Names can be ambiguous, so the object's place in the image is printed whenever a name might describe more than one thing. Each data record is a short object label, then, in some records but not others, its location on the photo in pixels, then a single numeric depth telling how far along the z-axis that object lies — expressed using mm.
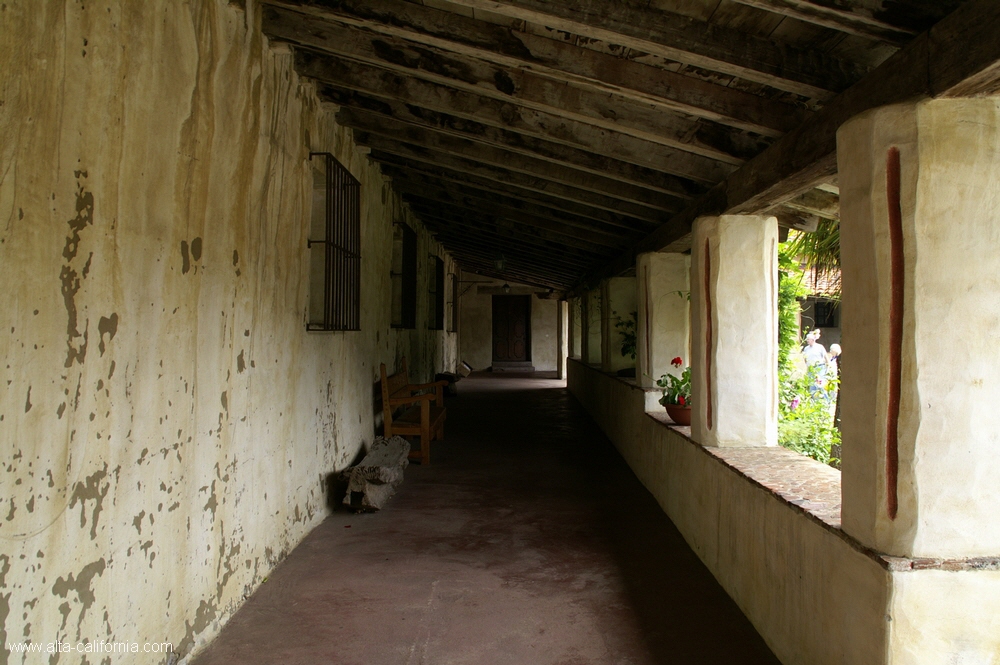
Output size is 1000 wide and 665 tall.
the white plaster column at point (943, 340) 1860
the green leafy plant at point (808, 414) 4680
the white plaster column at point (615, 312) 7941
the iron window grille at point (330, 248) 4234
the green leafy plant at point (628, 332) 7989
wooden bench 6035
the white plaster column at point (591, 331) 9841
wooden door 18922
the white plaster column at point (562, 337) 16906
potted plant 4539
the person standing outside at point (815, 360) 5545
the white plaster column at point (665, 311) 5715
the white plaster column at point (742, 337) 3680
